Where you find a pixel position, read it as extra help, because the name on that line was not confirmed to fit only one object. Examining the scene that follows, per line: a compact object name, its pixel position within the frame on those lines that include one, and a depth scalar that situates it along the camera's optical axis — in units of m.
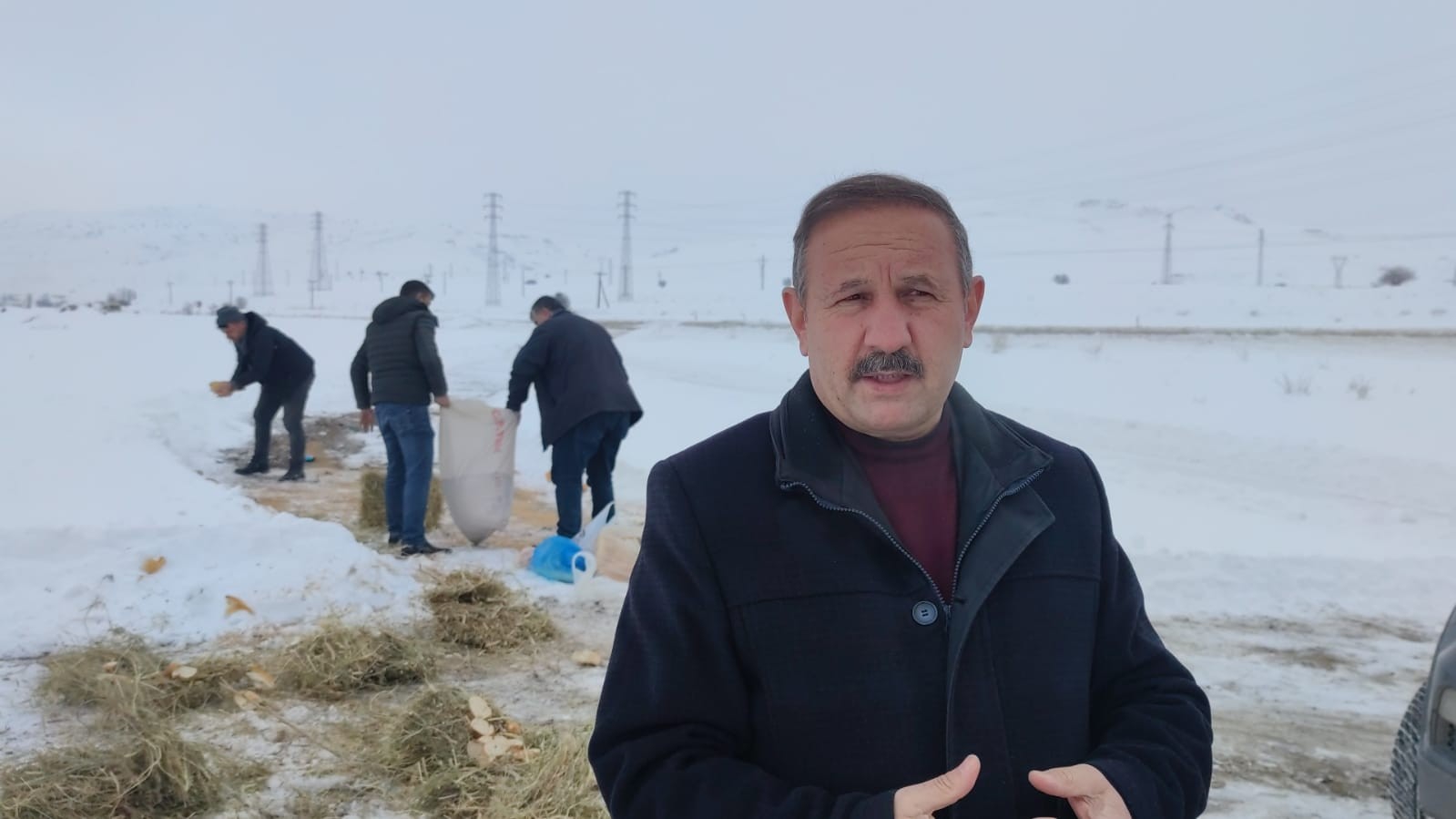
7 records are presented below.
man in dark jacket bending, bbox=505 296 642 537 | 7.21
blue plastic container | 6.49
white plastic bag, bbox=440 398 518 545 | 7.37
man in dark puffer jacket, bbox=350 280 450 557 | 7.38
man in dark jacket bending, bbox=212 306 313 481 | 10.45
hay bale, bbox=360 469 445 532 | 8.25
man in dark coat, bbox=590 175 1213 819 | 1.50
